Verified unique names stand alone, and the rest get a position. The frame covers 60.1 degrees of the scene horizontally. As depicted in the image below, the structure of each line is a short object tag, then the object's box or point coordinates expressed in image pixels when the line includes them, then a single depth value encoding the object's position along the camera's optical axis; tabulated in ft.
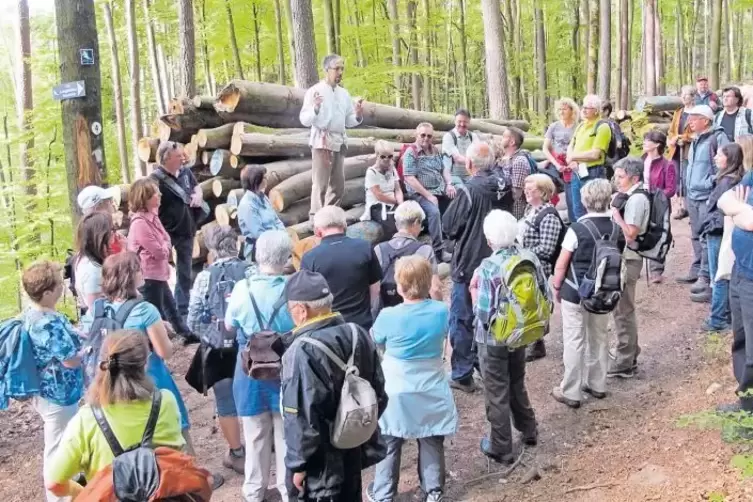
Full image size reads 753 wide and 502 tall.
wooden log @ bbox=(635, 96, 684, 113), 61.16
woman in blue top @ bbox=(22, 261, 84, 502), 13.76
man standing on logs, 26.13
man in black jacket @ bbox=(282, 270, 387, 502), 10.52
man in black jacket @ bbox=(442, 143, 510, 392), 19.49
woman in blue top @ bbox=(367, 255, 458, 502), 13.70
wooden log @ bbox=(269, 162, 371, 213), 29.04
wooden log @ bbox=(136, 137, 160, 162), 30.25
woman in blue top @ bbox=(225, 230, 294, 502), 13.84
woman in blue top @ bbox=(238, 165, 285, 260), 22.59
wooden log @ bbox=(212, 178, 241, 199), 30.09
